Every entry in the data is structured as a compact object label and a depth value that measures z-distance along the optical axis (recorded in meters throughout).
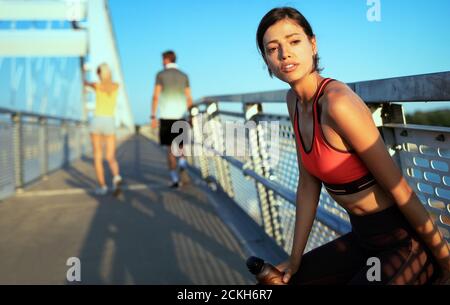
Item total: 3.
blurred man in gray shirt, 5.96
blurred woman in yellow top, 5.59
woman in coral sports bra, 1.28
